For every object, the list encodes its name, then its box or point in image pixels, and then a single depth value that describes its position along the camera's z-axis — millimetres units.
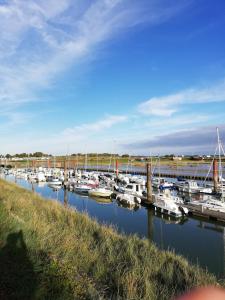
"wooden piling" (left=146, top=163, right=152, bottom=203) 27161
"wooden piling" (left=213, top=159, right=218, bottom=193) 32852
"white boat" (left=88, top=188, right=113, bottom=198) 32537
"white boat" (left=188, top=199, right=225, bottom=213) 21858
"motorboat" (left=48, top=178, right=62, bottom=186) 42837
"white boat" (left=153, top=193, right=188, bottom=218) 23115
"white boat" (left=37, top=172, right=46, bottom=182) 50418
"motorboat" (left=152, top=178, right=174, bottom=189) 37268
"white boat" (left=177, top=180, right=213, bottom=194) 32210
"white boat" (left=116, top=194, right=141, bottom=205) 27746
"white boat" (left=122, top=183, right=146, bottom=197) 30641
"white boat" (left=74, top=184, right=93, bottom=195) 36130
